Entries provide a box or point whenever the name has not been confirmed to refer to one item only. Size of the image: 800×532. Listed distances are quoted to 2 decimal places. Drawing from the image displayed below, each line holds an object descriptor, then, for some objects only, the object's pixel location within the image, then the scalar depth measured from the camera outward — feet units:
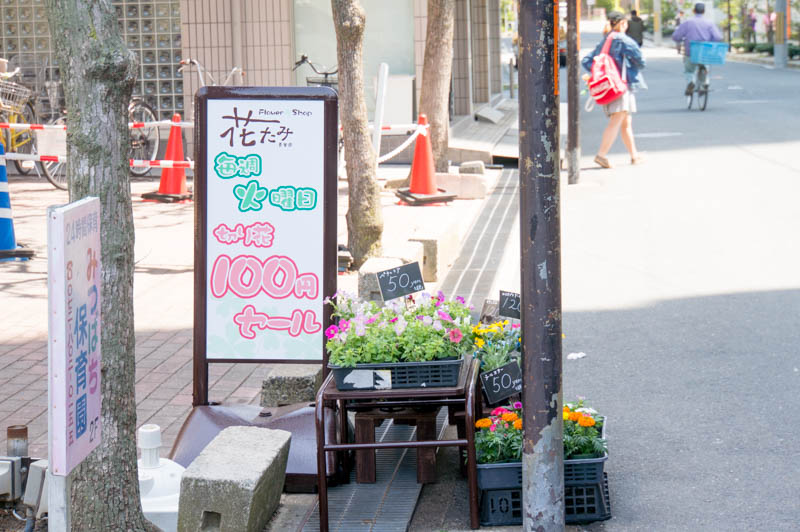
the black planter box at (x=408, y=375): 15.31
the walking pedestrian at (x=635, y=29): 112.37
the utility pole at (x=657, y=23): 212.43
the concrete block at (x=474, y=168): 46.40
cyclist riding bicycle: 73.61
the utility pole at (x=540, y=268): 13.41
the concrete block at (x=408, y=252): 24.92
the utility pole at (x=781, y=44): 123.34
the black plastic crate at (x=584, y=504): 15.03
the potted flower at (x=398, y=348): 15.33
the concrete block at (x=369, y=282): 22.39
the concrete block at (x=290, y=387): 18.51
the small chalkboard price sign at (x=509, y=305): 18.39
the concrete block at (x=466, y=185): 44.24
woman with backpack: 48.55
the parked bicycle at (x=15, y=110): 46.60
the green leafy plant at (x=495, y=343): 17.33
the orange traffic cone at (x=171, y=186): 43.74
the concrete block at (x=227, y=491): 14.23
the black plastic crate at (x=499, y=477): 15.05
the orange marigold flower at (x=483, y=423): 15.89
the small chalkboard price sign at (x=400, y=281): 17.24
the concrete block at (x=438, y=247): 29.17
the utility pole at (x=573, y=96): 44.47
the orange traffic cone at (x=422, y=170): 42.39
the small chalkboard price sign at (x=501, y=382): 16.92
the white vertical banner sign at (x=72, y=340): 9.91
